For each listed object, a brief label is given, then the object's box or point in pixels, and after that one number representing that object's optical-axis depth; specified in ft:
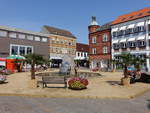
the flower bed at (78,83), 37.23
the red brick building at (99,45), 137.18
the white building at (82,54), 207.10
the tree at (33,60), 44.52
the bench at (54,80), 38.98
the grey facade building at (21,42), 131.37
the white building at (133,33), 109.29
